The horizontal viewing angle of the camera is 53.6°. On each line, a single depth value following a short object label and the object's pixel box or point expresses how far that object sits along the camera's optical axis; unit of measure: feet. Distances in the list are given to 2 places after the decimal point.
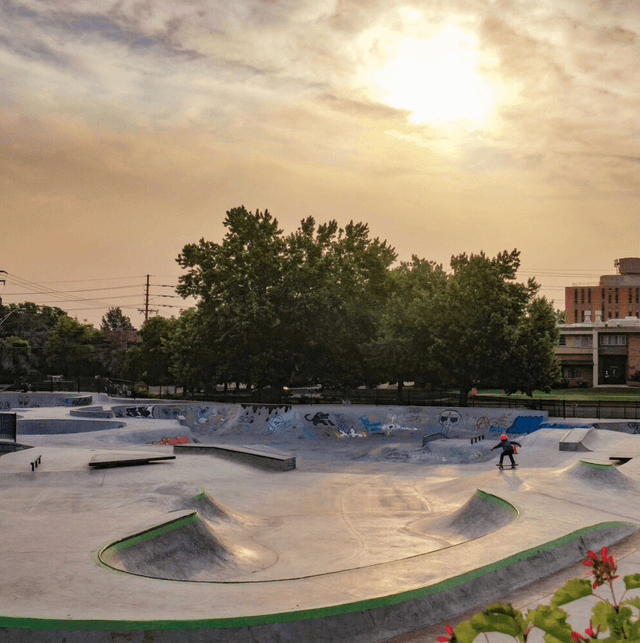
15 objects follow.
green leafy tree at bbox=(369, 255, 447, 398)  142.00
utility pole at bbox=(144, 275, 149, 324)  339.57
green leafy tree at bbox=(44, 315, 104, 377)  314.35
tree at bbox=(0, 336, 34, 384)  294.05
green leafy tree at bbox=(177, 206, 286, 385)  154.61
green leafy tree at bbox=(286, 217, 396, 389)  155.94
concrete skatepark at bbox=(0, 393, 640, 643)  25.16
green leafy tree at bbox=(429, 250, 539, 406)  131.03
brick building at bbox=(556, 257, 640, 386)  283.59
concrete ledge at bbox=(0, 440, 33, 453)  83.71
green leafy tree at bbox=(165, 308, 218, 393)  162.91
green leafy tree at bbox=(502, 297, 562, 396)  130.52
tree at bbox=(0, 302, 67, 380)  311.27
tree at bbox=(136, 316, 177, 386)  255.91
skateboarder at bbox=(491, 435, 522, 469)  66.39
